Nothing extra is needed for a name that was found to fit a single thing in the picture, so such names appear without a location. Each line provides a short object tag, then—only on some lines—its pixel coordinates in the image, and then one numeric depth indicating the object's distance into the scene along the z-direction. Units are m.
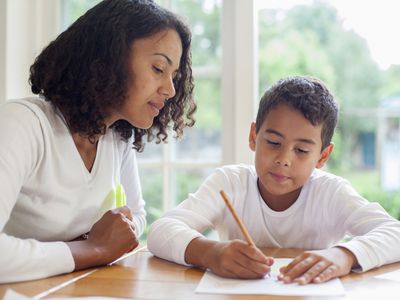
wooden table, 0.83
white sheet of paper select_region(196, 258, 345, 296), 0.85
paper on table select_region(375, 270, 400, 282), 0.96
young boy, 1.07
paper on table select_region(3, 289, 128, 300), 0.77
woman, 1.09
